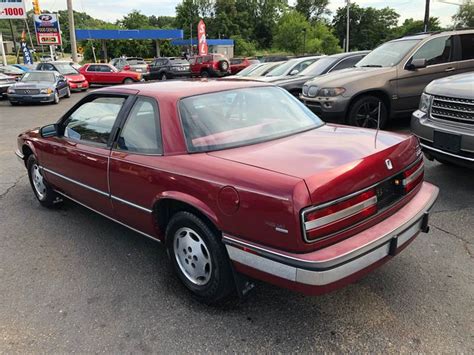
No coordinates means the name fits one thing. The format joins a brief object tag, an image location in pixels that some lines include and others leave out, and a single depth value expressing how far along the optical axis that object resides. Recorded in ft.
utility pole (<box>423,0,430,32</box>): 74.27
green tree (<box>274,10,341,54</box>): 180.04
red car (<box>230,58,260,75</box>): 100.17
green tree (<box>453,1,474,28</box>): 214.69
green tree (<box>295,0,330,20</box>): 327.06
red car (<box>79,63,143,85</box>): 82.33
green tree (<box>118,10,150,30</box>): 249.96
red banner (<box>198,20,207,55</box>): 109.09
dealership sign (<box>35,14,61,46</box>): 104.68
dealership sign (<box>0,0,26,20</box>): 106.22
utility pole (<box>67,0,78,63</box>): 93.77
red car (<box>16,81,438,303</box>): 7.68
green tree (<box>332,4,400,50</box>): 285.23
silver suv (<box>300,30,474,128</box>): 23.57
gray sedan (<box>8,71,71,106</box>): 53.11
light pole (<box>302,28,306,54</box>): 178.60
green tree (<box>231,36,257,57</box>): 227.40
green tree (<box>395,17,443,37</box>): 235.48
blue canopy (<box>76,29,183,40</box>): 153.87
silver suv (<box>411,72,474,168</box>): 14.38
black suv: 94.32
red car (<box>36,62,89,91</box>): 70.28
